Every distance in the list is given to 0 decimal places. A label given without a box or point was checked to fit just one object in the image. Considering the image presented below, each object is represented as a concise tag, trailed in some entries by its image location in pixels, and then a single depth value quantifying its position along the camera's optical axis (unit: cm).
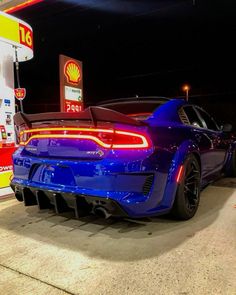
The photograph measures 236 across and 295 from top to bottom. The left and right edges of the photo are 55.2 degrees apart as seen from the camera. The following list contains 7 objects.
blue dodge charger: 184
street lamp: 2026
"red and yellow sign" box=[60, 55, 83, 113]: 509
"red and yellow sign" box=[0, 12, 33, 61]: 374
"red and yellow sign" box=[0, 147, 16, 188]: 353
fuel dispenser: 367
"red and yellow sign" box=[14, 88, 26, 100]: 569
